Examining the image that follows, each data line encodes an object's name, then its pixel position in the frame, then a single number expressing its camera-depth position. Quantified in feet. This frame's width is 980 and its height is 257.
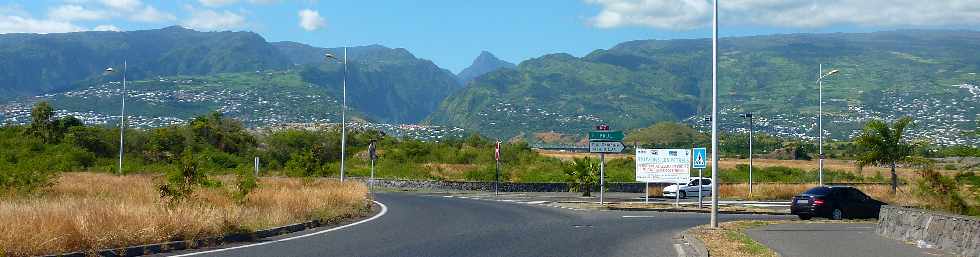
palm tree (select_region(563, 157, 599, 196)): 150.00
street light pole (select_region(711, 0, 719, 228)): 70.23
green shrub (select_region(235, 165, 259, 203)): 75.13
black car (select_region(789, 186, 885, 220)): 96.12
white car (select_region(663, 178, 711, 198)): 154.92
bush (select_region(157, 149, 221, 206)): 66.59
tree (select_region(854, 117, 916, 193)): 132.67
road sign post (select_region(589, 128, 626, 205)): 116.88
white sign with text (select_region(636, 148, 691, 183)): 117.19
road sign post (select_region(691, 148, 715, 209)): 105.70
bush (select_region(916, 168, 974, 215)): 68.95
